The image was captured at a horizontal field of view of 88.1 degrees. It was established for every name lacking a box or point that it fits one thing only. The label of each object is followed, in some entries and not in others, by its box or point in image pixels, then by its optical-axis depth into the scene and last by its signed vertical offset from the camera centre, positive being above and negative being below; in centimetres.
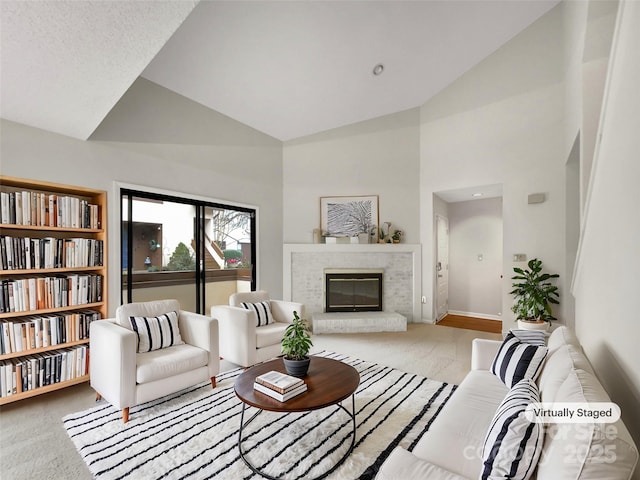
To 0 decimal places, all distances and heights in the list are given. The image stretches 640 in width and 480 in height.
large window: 374 -10
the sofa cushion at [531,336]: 225 -68
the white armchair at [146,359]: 242 -95
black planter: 229 -88
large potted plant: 412 -75
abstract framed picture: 575 +44
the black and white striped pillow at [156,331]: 280 -79
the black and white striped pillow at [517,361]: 188 -74
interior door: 583 -50
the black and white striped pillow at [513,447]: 110 -72
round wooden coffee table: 192 -96
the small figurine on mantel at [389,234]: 562 +10
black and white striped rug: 191 -131
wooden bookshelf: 267 -34
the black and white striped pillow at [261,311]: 377 -82
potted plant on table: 230 -78
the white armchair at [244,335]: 334 -99
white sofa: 88 -68
